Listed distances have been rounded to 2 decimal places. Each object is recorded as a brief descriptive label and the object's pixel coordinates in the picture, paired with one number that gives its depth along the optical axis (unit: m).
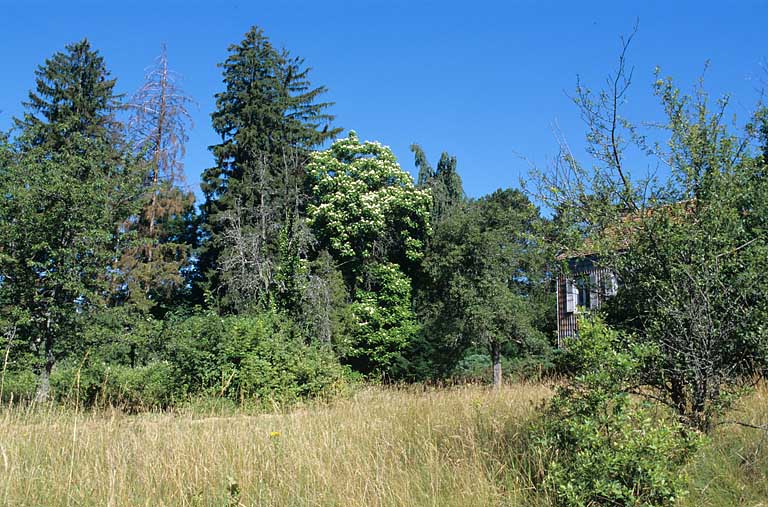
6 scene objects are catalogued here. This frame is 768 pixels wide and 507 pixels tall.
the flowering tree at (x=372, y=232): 25.25
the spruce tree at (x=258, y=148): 24.58
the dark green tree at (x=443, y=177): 29.31
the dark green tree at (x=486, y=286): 18.72
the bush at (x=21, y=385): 10.52
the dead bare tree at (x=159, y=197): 24.94
